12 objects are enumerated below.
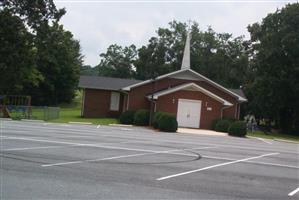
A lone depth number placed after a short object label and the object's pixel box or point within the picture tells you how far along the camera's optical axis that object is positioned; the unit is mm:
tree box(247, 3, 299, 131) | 47750
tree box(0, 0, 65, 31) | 15655
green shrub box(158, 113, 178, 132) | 35719
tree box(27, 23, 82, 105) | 72062
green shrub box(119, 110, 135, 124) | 41812
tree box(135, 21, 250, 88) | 74312
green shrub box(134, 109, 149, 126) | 40812
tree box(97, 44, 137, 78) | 96500
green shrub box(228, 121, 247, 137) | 37062
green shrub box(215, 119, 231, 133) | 40141
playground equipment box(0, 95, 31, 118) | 40969
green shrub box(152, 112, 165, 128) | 37234
